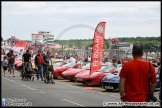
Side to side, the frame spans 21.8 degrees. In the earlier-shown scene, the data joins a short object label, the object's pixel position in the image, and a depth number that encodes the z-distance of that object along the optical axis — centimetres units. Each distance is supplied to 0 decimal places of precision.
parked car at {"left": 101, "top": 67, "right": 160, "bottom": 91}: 1889
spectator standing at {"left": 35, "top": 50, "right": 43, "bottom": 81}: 2525
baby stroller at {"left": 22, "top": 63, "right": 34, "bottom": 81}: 2456
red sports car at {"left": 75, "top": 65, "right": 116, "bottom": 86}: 2208
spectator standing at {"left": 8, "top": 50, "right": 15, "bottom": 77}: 2639
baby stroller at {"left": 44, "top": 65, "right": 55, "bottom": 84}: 2294
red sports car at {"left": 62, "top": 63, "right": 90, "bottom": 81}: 2547
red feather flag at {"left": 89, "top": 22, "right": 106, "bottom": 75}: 2372
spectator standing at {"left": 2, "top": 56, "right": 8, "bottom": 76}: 2890
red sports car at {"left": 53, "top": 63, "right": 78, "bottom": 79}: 2814
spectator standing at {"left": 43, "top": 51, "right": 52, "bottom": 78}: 2392
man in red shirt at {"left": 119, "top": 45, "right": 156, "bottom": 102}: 710
